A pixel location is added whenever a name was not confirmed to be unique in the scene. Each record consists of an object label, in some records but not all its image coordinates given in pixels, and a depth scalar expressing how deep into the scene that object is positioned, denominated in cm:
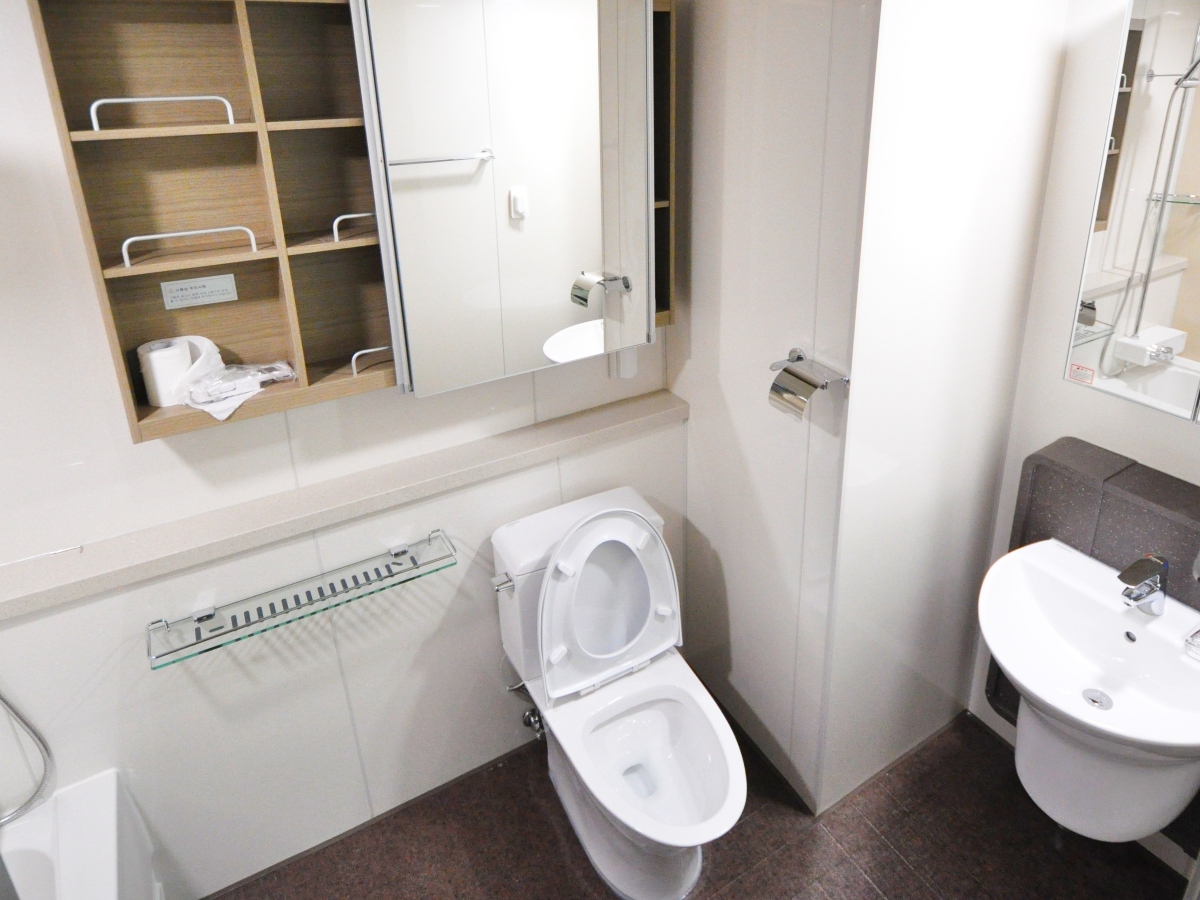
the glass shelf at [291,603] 162
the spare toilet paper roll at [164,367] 147
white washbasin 147
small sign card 151
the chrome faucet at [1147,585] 153
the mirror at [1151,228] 150
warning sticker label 175
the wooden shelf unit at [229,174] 135
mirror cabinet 139
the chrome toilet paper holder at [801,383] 163
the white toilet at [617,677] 184
